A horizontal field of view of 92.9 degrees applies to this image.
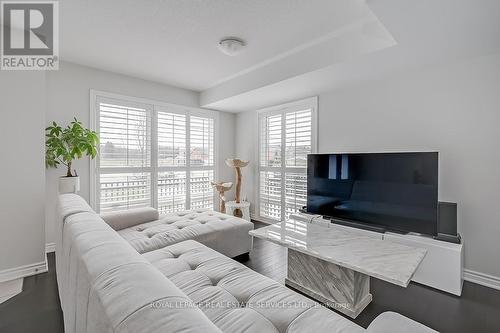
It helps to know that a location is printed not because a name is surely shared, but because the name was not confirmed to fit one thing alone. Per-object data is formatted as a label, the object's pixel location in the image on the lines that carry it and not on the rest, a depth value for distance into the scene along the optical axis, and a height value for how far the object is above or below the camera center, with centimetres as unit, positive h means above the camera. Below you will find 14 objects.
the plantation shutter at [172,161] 378 +4
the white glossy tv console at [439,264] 200 -85
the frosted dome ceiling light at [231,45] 233 +118
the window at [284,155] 363 +16
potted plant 253 +17
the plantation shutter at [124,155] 325 +11
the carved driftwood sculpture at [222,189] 405 -43
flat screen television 221 -26
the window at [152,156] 326 +12
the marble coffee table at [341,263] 157 -66
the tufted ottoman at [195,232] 217 -68
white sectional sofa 57 -46
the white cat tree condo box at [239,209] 398 -76
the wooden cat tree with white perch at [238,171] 404 -13
